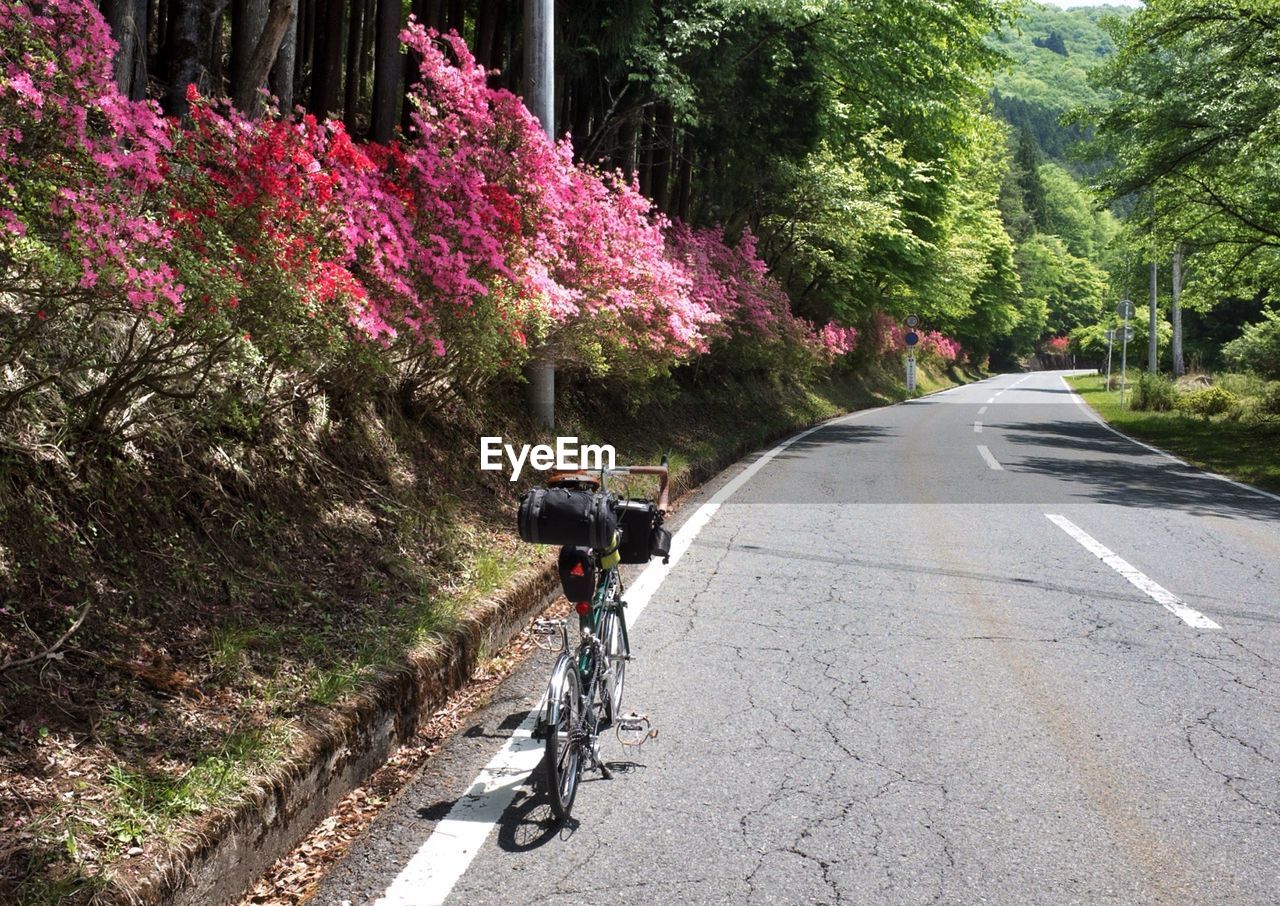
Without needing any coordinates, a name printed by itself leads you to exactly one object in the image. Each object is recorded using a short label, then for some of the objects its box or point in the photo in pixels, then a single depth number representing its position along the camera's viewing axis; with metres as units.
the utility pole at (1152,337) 40.95
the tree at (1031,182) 95.50
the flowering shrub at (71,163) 3.24
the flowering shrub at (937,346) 54.62
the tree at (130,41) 6.58
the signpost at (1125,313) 32.06
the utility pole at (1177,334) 40.47
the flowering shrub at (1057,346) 109.00
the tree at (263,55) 6.46
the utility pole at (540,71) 9.79
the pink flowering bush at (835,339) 28.30
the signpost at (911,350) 41.38
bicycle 3.47
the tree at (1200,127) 18.53
